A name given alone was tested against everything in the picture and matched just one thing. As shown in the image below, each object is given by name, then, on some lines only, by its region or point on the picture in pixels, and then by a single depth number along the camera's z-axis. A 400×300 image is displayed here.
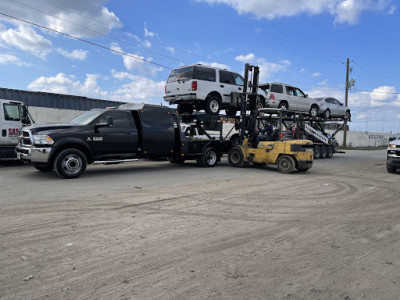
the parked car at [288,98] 15.00
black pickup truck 8.65
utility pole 35.69
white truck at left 10.95
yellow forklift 11.52
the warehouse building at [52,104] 17.94
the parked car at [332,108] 18.09
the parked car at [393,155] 11.65
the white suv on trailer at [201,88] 11.59
